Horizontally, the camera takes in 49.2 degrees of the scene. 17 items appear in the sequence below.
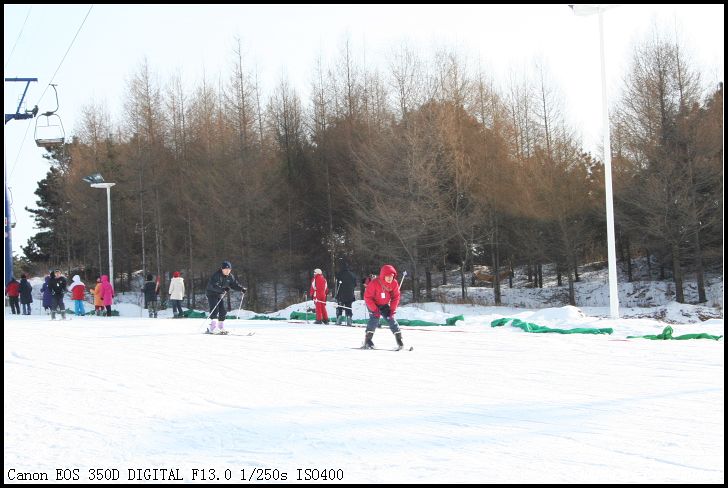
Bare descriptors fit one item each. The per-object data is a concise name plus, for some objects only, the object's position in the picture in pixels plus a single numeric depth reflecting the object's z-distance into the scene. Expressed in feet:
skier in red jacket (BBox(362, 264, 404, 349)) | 46.73
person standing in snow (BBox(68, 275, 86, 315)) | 96.12
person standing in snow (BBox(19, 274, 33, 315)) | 105.29
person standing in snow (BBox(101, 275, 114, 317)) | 100.37
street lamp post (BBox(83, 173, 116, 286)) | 122.69
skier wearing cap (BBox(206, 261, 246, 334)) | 61.21
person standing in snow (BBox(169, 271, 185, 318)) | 92.87
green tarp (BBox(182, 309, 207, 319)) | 98.27
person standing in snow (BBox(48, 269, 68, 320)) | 85.87
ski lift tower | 114.79
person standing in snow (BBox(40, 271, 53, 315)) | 99.89
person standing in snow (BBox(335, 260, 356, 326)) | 72.49
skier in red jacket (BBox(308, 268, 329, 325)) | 72.28
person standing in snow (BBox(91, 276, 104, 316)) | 102.01
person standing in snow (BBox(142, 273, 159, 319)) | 100.63
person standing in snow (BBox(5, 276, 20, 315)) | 106.32
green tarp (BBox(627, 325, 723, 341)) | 50.26
